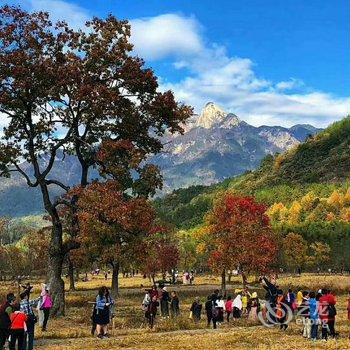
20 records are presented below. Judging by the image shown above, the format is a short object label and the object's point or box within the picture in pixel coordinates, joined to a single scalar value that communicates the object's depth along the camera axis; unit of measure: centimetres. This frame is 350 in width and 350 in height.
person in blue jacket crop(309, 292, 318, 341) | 2377
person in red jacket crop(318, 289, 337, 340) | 2397
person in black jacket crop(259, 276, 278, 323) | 2855
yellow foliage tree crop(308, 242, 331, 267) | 11594
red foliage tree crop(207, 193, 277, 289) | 5538
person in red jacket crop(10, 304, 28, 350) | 1927
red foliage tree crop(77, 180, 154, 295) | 3050
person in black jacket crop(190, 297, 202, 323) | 3144
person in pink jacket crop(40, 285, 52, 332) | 2721
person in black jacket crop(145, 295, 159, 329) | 2878
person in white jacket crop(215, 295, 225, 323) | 2984
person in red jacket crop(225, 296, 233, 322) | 3378
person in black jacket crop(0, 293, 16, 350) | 1900
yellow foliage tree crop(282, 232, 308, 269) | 11494
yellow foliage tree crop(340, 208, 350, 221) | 17838
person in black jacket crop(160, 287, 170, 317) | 3377
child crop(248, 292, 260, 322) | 3136
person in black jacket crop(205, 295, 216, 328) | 2957
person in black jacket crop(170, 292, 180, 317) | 3338
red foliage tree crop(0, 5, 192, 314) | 3303
